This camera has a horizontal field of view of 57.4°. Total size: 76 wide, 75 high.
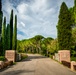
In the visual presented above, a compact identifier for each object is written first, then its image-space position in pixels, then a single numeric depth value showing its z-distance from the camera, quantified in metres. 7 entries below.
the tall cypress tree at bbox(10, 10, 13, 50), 16.99
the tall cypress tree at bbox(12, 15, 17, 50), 17.56
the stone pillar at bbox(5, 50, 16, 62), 13.70
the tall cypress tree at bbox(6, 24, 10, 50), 18.05
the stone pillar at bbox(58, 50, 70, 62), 13.26
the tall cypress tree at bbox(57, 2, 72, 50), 14.61
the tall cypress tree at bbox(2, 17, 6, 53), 17.85
